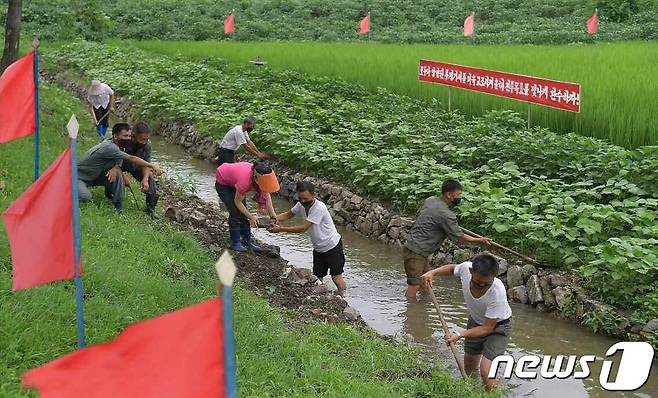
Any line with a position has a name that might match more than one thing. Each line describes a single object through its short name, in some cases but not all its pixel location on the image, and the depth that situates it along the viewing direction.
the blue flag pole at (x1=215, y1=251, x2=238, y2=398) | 2.29
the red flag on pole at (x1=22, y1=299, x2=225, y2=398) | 2.54
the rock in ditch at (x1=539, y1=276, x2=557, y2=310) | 8.09
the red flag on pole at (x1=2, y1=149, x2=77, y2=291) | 4.66
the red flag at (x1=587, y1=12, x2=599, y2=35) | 28.92
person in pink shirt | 7.95
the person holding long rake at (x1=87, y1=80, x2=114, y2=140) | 13.41
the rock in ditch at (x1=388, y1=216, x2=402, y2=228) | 10.40
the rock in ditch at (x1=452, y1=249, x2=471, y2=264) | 9.24
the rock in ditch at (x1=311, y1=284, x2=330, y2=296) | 7.99
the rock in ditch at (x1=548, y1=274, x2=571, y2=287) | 8.02
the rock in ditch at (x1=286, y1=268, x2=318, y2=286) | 8.23
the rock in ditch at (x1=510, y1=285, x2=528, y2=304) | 8.35
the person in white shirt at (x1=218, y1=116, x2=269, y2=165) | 11.69
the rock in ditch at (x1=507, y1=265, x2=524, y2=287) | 8.48
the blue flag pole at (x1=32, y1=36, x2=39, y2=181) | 7.78
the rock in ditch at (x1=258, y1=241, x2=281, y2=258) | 8.99
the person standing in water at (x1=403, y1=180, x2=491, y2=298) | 7.68
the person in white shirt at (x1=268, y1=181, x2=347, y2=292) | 7.73
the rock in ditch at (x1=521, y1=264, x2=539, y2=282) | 8.39
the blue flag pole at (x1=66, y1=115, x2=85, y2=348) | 4.46
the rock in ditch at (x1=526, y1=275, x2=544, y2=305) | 8.22
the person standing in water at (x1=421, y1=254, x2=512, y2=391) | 5.56
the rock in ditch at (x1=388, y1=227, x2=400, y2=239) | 10.37
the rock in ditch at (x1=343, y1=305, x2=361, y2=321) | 7.38
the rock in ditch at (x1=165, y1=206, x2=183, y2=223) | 9.74
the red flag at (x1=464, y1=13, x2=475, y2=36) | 29.92
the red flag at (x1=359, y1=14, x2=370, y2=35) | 33.19
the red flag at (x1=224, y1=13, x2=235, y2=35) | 33.61
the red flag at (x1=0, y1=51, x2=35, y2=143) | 7.95
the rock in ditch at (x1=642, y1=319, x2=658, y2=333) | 6.90
